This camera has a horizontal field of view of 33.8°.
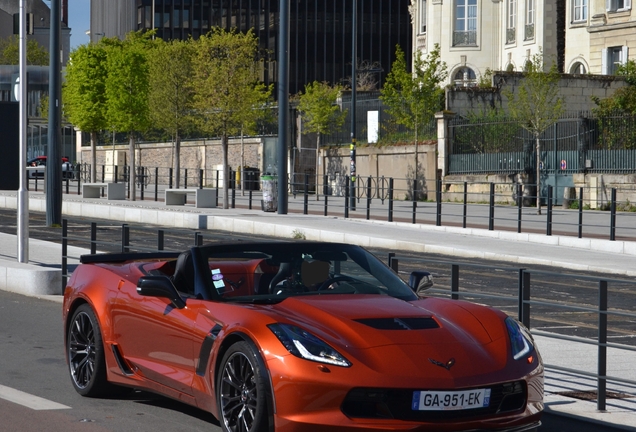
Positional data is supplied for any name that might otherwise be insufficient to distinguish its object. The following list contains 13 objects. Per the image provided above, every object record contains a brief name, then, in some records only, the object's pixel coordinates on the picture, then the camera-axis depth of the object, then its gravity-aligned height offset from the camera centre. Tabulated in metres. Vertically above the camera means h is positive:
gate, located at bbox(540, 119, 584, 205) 38.19 +0.81
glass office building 96.06 +13.24
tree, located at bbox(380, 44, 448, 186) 43.03 +3.24
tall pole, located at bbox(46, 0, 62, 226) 25.42 +1.17
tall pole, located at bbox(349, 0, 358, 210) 41.03 +2.37
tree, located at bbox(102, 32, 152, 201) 41.78 +3.28
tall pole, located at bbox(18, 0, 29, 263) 15.83 -0.05
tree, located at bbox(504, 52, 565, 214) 36.72 +2.54
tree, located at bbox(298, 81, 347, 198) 49.72 +3.07
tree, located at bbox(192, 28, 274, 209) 39.22 +3.37
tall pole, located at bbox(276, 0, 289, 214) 30.94 +2.09
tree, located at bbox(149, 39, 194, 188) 45.06 +3.64
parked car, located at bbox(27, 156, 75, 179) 70.81 +0.76
